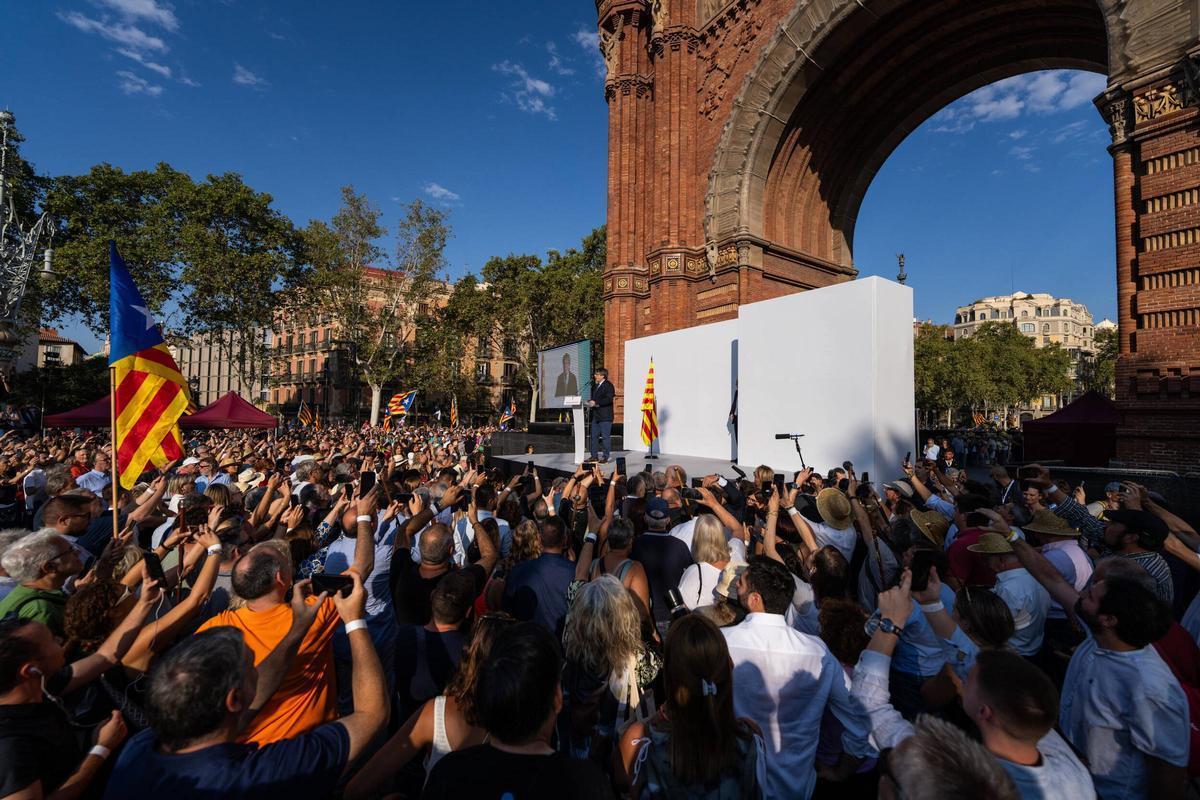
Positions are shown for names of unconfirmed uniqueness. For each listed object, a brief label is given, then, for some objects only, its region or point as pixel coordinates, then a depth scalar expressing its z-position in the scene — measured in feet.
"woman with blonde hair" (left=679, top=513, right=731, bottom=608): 11.66
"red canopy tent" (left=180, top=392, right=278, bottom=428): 52.26
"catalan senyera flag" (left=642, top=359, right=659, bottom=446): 46.44
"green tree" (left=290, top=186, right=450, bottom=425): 103.76
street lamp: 58.33
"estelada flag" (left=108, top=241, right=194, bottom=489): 17.72
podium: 43.10
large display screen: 47.14
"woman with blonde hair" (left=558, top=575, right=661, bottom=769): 8.30
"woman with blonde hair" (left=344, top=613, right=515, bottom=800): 6.57
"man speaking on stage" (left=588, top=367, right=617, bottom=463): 41.83
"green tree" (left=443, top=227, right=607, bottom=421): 125.59
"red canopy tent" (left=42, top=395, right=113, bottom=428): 51.90
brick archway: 49.37
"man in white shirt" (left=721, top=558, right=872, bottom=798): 7.66
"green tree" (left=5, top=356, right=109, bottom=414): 92.27
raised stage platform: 40.45
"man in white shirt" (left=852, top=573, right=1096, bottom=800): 5.51
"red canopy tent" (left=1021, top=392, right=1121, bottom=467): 50.75
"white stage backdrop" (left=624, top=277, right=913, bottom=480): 34.17
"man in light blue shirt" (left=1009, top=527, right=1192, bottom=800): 6.91
